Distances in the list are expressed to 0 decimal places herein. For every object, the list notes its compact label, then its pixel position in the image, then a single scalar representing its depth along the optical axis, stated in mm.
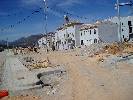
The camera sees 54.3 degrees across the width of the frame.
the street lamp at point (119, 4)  20456
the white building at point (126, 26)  35427
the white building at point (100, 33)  31602
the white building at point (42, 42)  59623
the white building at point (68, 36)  37801
